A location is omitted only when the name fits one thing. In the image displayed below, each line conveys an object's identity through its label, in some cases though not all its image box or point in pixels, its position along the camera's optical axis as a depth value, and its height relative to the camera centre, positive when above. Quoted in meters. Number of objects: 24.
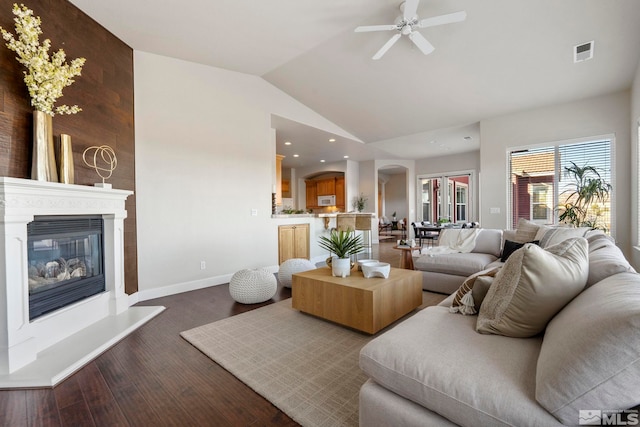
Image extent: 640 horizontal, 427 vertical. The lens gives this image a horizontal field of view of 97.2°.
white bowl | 2.79 -0.61
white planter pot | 2.88 -0.58
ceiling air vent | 3.38 +1.90
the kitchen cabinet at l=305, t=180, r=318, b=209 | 10.88 +0.61
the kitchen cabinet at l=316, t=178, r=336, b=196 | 10.27 +0.87
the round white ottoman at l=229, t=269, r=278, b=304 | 3.36 -0.91
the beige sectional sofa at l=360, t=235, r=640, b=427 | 0.81 -0.62
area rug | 1.65 -1.13
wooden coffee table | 2.46 -0.83
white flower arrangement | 2.13 +1.21
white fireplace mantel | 1.96 -0.71
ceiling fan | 2.80 +1.98
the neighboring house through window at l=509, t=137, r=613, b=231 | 4.45 +0.54
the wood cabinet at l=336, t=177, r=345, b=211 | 9.91 +0.57
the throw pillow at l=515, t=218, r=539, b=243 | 3.46 -0.31
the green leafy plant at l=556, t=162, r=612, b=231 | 4.37 +0.12
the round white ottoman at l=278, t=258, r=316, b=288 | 3.97 -0.82
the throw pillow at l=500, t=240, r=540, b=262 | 3.44 -0.49
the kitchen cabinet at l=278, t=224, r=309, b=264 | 5.44 -0.62
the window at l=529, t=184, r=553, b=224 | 5.10 +0.08
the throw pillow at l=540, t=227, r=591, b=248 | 2.87 -0.29
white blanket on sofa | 4.09 -0.51
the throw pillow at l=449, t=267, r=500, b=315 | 1.71 -0.57
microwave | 10.20 +0.35
